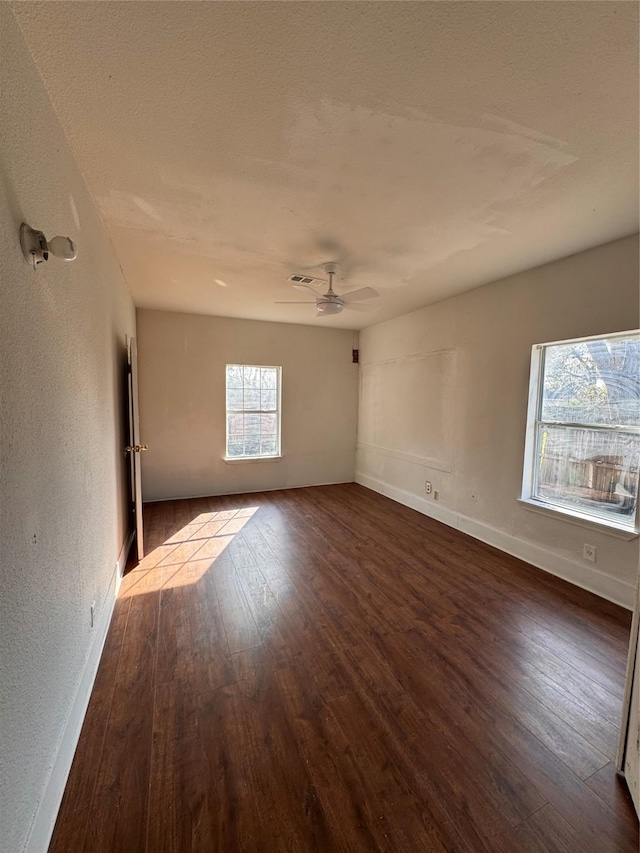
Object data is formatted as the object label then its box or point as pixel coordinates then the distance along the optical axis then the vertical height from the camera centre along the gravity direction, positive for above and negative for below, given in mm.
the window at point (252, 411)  5156 -177
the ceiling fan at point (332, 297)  2846 +900
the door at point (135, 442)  2873 -381
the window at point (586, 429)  2471 -187
